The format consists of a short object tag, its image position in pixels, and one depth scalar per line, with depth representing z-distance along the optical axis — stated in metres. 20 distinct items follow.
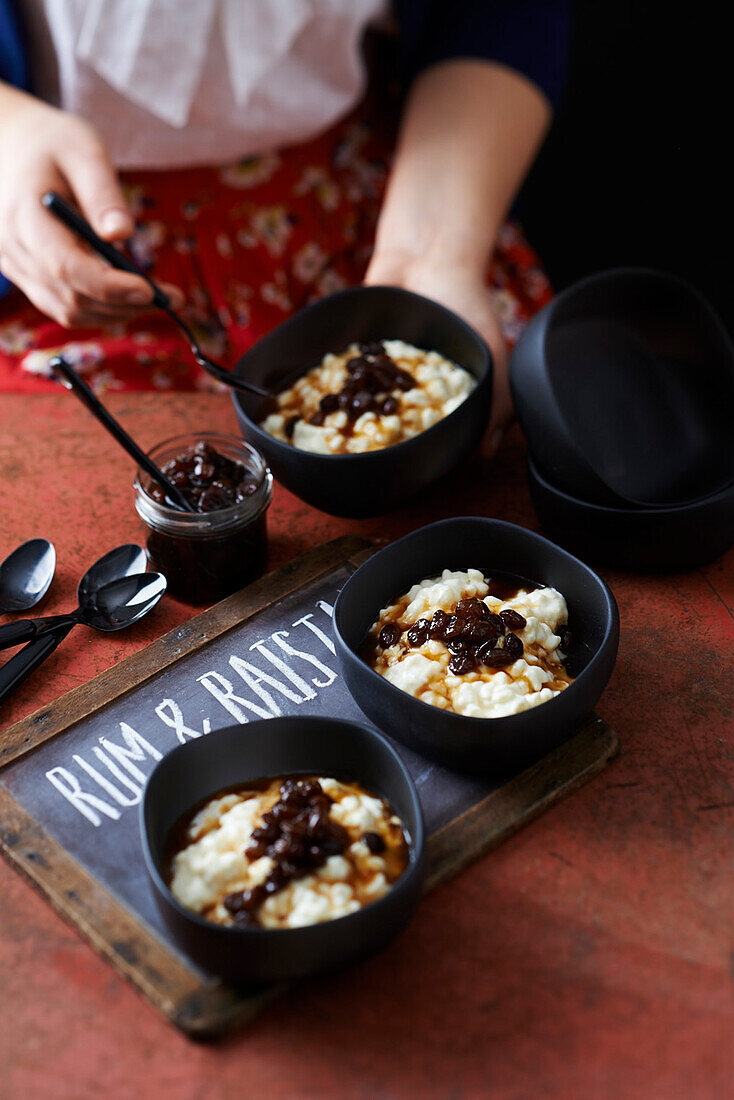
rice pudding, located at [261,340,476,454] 0.84
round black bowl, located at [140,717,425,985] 0.63
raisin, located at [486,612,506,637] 0.73
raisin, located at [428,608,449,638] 0.73
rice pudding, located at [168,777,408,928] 0.65
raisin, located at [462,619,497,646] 0.73
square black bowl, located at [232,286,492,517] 0.82
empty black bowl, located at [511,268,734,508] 0.82
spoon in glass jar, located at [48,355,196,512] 0.78
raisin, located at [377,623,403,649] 0.75
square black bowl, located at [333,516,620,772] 0.70
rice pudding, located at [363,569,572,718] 0.71
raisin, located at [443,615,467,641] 0.73
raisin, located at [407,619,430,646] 0.74
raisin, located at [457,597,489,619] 0.74
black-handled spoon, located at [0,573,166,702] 0.78
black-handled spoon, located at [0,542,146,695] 0.77
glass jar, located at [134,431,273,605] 0.79
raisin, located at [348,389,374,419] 0.84
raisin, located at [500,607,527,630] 0.74
